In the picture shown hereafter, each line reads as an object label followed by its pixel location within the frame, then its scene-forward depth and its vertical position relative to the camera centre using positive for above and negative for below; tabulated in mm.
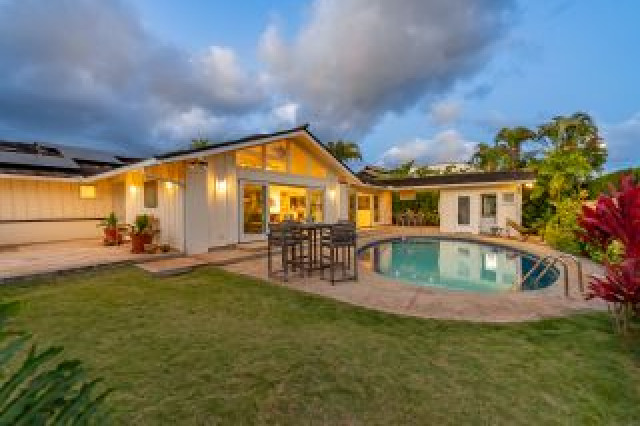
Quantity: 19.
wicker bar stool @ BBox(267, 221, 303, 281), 7233 -644
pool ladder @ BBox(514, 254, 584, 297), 6055 -1538
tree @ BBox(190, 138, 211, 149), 24661 +5694
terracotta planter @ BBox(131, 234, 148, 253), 9352 -905
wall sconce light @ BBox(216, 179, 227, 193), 10369 +871
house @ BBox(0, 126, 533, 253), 9711 +860
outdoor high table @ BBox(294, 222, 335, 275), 7707 -498
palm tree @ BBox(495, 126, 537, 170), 27844 +5973
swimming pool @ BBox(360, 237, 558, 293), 8742 -1884
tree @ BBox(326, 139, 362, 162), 29812 +5806
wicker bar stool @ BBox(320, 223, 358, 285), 7105 -680
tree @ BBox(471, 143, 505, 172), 28984 +5036
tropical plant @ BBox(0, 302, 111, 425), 656 -408
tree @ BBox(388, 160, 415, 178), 30623 +4017
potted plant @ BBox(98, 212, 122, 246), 10922 -674
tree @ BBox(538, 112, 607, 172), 20641 +5482
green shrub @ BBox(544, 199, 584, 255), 11344 -726
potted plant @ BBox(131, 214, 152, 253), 9359 -653
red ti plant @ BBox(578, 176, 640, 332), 3342 -259
